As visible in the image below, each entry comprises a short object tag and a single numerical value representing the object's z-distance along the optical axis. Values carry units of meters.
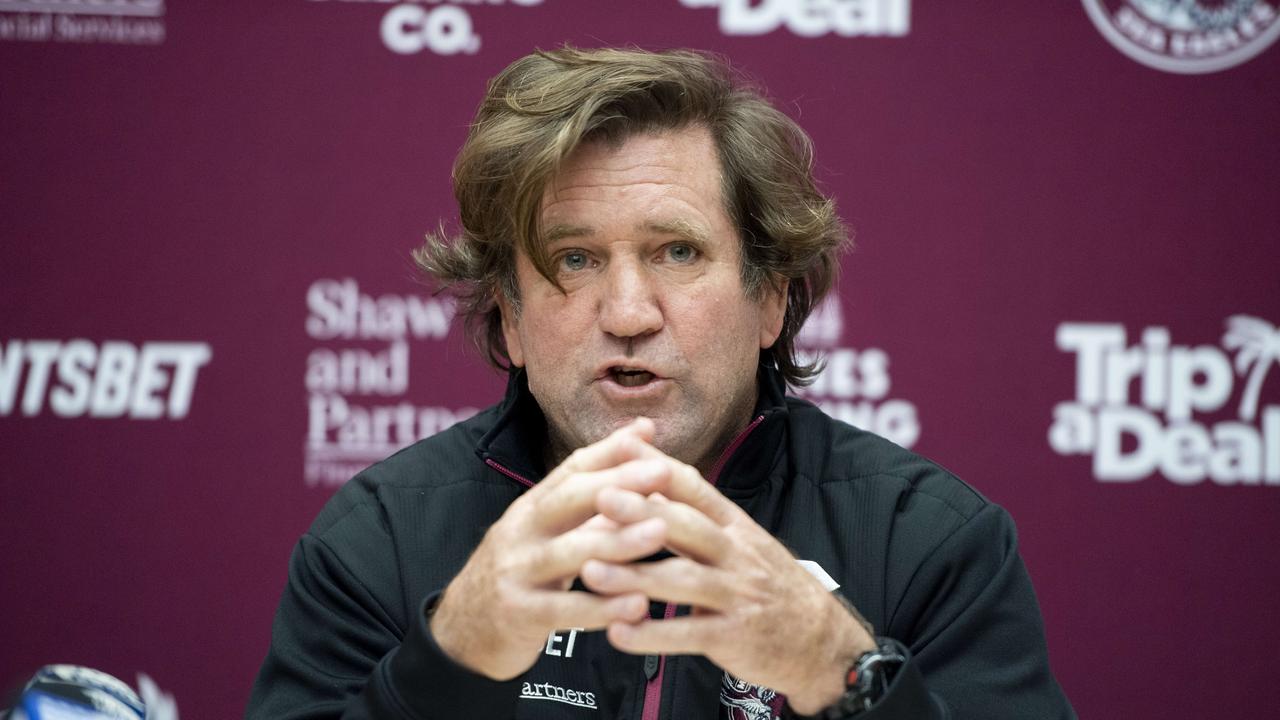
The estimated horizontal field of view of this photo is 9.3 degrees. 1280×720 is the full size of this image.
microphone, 4.27
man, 4.44
